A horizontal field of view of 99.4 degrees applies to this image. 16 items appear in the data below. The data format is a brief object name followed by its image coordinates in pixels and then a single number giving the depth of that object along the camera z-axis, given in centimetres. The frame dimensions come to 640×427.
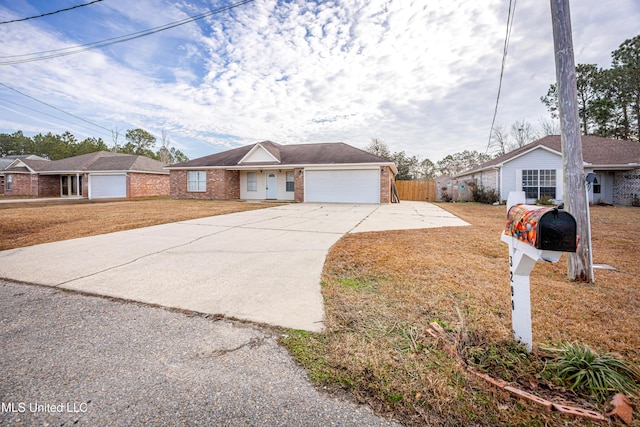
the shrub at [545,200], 1588
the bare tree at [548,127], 2777
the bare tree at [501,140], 3356
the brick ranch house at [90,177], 2461
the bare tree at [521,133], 3175
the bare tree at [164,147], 4478
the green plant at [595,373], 163
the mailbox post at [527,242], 153
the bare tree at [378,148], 3159
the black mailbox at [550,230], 150
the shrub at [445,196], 2317
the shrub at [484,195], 1930
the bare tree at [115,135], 4123
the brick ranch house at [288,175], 1733
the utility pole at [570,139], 373
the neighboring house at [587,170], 1692
